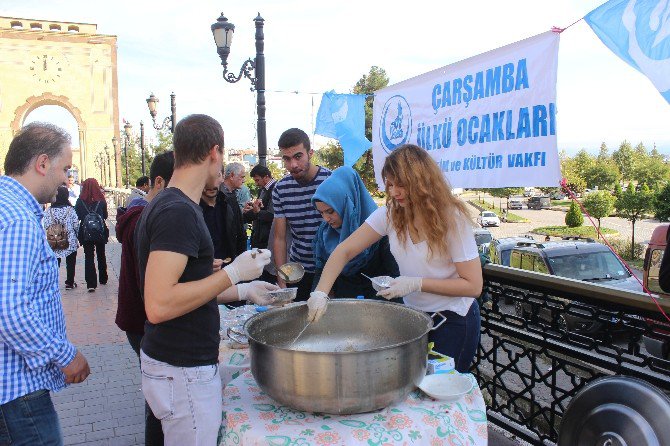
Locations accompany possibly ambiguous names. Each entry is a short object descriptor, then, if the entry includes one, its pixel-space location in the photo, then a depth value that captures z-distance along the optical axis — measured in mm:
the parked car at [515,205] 58500
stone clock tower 42594
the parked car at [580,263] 10539
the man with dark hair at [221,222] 4008
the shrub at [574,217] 29391
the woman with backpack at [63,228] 4793
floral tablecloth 1351
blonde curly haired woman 1886
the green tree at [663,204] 23359
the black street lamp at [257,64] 7336
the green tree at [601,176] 60594
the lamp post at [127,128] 21297
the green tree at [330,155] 28473
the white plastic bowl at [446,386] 1506
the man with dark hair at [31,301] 1505
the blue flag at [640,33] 2137
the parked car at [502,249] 13408
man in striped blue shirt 3508
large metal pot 1266
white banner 3195
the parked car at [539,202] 58969
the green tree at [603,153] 75750
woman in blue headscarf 2576
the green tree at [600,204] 27094
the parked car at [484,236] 18625
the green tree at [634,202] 25812
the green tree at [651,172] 50066
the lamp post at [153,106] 14109
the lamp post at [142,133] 17255
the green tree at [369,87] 26078
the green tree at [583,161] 54631
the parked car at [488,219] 37438
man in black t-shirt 1401
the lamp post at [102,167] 45062
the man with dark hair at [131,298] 2334
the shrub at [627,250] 24109
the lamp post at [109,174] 38641
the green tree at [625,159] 67062
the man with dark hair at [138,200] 2901
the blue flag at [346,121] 6496
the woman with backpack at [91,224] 7836
